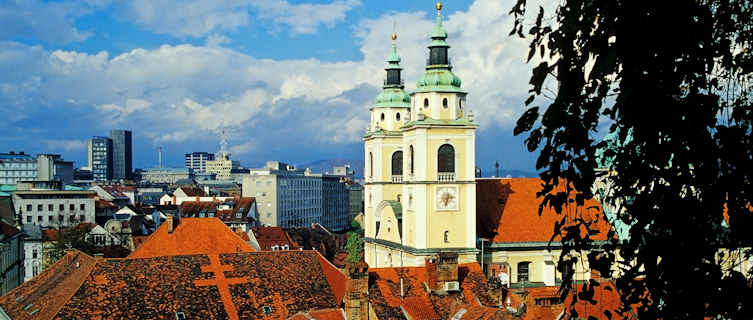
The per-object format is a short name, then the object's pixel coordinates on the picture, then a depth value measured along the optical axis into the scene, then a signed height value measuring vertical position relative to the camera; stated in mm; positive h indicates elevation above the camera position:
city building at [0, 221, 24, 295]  60812 -6441
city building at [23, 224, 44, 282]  78250 -7450
